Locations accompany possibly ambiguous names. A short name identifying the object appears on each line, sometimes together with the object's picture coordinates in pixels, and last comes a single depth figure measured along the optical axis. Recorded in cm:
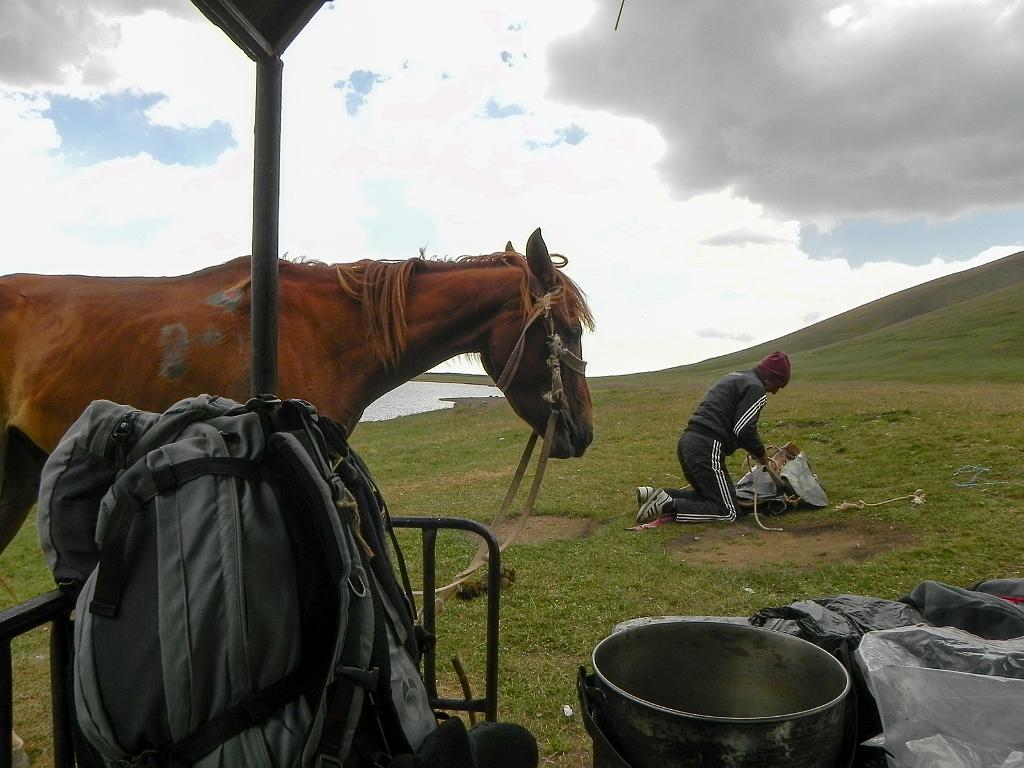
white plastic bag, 183
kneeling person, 797
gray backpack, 132
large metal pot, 176
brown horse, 310
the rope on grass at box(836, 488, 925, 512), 787
